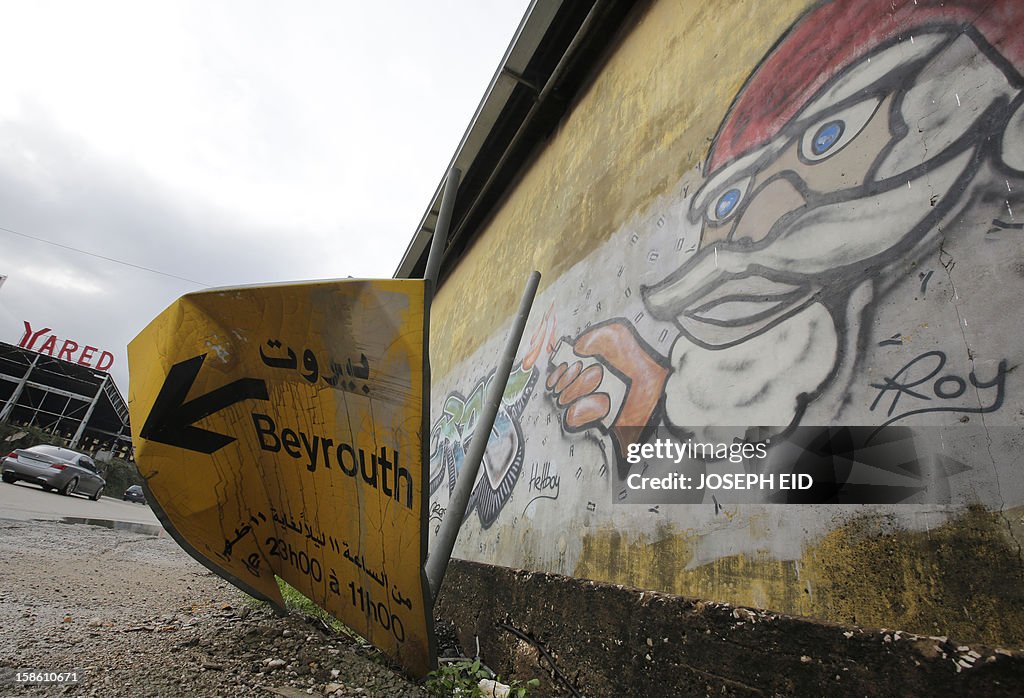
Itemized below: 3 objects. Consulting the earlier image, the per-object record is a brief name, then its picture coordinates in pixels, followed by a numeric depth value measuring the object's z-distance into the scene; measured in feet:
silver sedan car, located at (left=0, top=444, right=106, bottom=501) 38.70
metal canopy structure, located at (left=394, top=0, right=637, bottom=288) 17.17
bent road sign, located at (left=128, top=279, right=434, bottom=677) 6.00
